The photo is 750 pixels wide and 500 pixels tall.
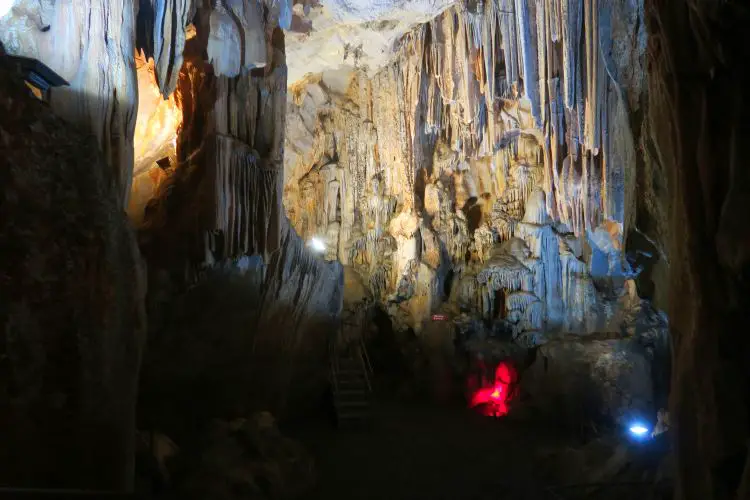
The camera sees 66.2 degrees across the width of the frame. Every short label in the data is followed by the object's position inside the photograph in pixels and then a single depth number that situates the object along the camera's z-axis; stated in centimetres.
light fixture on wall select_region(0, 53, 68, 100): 374
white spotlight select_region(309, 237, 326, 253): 1425
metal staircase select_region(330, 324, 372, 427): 905
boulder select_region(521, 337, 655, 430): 910
